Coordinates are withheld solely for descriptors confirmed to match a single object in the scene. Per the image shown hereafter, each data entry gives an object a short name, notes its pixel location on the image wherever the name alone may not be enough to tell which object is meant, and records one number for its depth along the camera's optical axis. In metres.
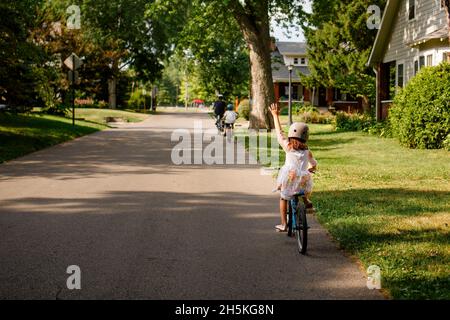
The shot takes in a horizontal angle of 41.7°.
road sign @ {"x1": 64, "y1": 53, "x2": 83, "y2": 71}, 28.42
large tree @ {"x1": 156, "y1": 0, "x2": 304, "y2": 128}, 26.62
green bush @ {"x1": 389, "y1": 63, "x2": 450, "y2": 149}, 17.02
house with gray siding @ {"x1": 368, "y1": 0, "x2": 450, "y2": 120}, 22.97
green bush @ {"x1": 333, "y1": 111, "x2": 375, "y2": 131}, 27.81
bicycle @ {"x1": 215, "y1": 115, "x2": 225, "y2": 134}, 25.48
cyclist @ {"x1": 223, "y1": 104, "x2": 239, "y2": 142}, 23.41
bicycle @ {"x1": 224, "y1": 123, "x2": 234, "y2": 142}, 23.60
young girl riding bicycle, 6.56
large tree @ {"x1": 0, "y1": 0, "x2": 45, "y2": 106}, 17.48
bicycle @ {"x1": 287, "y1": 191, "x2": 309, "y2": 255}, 6.22
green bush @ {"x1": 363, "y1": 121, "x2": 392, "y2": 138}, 23.25
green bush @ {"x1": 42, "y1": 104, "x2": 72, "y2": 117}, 31.86
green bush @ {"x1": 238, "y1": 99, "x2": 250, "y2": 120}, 43.24
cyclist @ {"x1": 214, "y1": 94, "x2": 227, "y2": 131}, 25.34
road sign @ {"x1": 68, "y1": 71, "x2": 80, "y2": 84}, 27.83
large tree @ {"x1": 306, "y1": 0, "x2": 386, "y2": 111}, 39.28
